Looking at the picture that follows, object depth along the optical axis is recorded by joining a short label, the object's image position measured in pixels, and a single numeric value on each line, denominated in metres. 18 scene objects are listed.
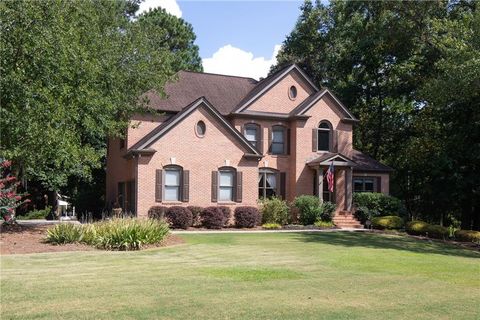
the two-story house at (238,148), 27.81
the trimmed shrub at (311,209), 29.73
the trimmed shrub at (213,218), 27.11
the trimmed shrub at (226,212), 27.73
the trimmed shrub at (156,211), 26.38
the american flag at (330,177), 29.92
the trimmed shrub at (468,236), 25.05
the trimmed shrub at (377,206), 31.47
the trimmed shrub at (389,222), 28.75
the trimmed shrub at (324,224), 29.23
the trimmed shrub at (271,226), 28.03
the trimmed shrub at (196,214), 27.23
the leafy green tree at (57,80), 18.80
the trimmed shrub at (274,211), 28.94
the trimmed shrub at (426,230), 26.06
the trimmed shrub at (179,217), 26.08
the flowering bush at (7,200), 18.58
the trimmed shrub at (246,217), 27.97
